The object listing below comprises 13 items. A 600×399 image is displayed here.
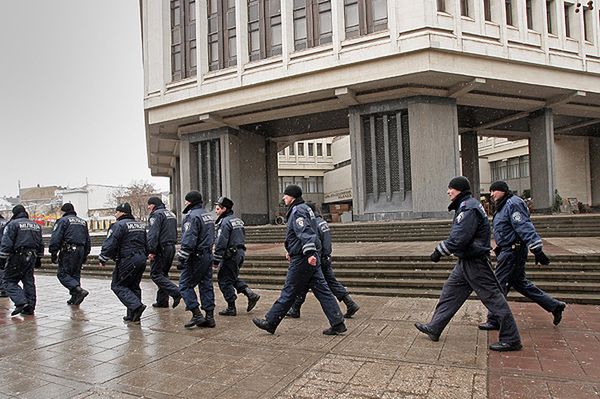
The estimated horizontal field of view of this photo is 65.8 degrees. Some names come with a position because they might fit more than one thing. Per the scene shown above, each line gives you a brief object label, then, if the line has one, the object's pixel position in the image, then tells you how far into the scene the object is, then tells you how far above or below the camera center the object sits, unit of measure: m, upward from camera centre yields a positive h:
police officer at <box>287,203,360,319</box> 6.89 -1.09
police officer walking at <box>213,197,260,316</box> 7.19 -0.65
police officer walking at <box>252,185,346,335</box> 5.76 -0.89
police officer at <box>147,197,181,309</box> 7.60 -0.44
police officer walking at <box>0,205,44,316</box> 7.89 -0.68
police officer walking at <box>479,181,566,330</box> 5.79 -0.65
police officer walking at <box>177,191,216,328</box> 6.46 -0.71
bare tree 67.88 +3.26
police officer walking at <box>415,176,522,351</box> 4.95 -0.76
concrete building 20.73 +6.02
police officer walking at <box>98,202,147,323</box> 6.96 -0.62
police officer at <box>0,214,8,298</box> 9.73 -1.17
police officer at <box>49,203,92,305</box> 8.61 -0.59
